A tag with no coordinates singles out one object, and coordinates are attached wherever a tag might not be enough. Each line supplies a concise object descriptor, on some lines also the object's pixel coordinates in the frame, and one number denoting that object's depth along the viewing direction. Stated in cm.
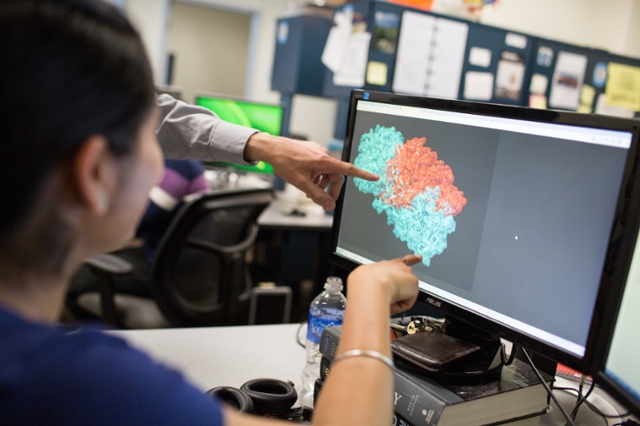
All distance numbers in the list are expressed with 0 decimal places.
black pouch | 84
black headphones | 88
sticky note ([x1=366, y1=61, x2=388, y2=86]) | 251
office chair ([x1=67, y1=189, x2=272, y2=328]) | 184
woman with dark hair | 46
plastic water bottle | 110
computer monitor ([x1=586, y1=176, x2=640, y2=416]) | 69
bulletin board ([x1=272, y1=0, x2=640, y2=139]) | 253
